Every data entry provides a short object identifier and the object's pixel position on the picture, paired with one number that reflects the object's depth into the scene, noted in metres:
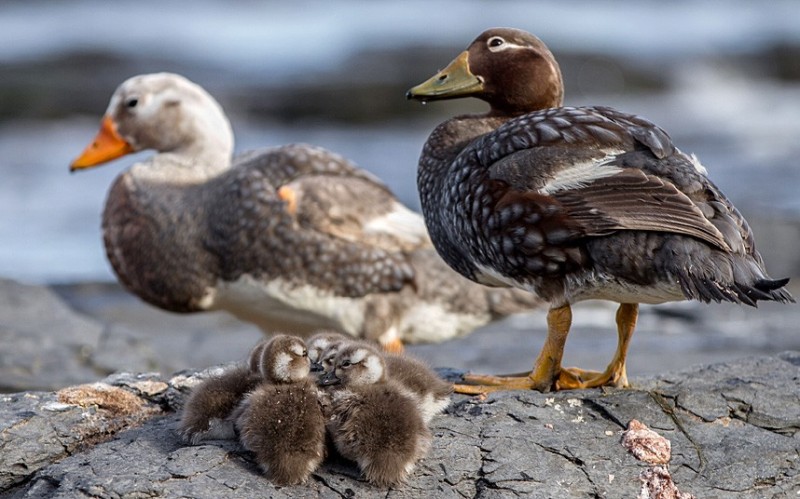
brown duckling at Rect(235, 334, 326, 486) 7.85
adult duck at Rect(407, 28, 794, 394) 8.73
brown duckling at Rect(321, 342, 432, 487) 7.90
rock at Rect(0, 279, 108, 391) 14.30
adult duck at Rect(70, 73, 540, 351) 15.14
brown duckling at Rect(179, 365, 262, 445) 8.42
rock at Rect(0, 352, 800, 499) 8.06
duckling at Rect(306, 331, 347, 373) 8.48
